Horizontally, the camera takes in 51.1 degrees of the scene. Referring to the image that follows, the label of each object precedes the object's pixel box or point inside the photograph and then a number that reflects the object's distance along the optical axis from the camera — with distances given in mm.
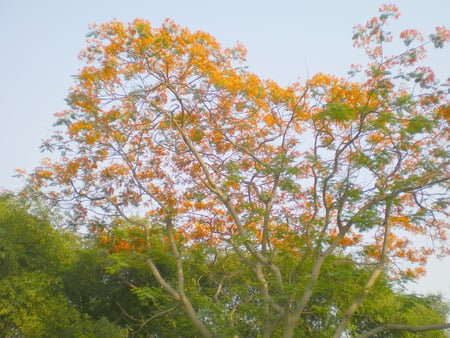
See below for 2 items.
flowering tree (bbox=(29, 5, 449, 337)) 7820
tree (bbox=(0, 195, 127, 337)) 9797
